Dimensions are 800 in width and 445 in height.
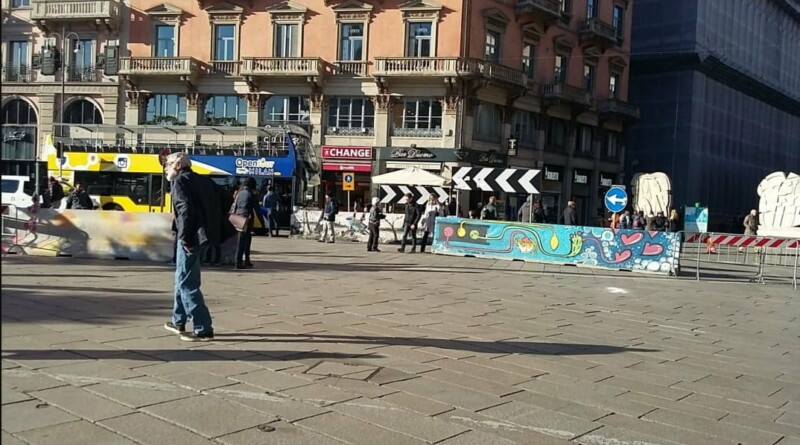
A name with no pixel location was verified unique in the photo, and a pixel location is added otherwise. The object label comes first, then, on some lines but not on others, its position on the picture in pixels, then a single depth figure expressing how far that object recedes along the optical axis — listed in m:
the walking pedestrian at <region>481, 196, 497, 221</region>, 23.14
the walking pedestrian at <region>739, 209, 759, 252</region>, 27.85
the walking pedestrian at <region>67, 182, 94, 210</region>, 18.39
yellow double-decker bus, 26.31
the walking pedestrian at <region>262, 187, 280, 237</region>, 24.97
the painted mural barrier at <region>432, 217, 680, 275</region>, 17.05
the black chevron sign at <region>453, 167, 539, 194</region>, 18.62
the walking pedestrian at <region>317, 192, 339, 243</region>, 23.30
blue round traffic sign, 19.47
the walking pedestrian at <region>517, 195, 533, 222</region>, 22.12
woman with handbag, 12.97
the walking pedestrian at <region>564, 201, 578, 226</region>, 21.91
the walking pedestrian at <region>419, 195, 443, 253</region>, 20.27
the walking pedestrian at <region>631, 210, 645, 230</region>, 29.88
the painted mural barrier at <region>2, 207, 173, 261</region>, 14.02
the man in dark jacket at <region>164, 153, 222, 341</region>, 6.39
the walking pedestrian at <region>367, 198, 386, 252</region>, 19.78
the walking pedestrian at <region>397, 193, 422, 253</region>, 19.94
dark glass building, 51.53
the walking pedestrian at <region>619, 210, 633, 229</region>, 28.67
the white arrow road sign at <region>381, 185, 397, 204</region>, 24.14
